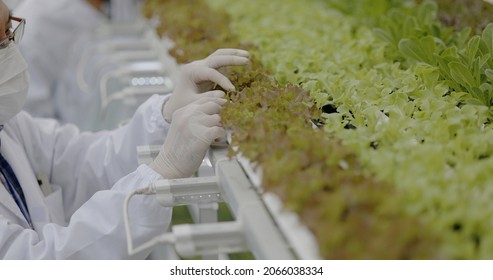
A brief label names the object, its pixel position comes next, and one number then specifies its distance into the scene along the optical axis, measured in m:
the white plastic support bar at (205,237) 1.29
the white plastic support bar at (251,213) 1.23
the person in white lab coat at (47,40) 4.39
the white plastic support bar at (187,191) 1.59
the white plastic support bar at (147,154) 1.94
